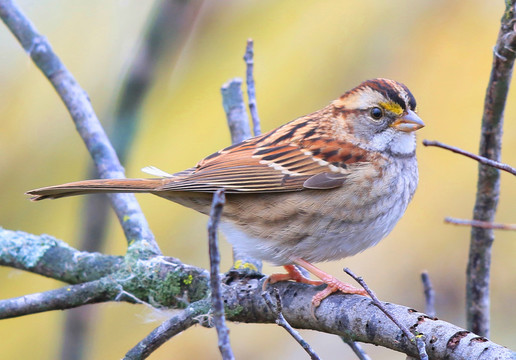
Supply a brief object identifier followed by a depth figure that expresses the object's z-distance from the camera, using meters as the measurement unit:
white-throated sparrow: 5.96
